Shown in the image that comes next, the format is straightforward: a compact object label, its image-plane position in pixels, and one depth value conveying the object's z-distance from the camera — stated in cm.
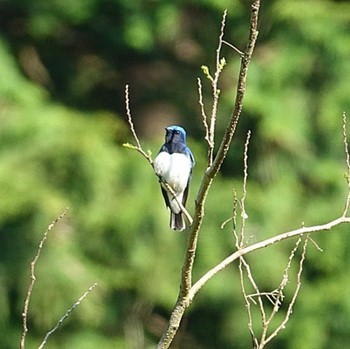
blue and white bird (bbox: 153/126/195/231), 980
